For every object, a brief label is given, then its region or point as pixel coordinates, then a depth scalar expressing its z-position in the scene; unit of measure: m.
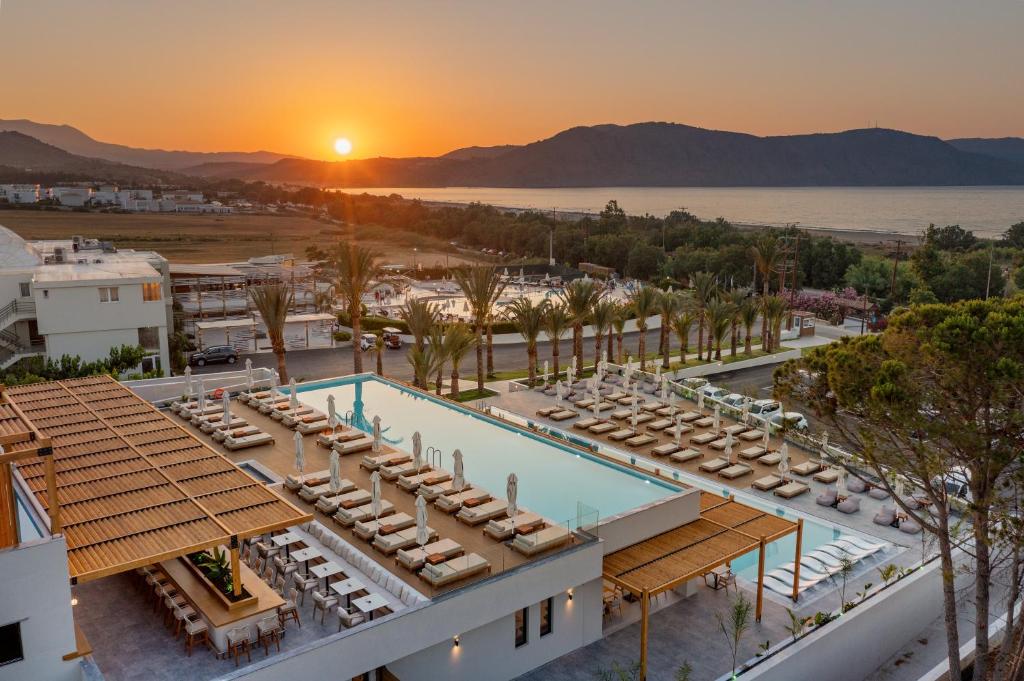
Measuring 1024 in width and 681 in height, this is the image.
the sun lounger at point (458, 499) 16.41
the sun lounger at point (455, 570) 13.20
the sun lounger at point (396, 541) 14.55
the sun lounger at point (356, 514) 15.77
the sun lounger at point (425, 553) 13.92
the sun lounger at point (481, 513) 15.76
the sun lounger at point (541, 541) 14.35
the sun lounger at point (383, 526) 15.20
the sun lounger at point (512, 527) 15.11
